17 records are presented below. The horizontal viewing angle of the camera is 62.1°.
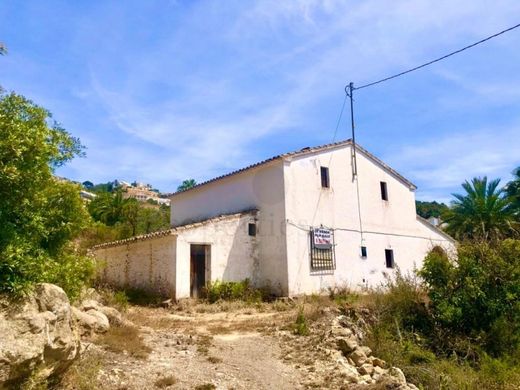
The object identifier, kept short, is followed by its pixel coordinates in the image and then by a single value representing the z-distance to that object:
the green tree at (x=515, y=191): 25.57
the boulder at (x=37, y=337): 4.55
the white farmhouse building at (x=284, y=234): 16.02
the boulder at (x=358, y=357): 9.16
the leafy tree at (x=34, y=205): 4.80
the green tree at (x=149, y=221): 34.58
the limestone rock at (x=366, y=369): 8.71
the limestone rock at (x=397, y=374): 8.25
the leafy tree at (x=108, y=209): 34.12
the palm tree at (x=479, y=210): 26.00
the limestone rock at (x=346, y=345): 9.38
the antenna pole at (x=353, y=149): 19.61
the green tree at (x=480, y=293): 10.40
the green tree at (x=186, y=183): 46.47
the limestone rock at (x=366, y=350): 9.70
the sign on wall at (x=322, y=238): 17.39
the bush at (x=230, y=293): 15.33
